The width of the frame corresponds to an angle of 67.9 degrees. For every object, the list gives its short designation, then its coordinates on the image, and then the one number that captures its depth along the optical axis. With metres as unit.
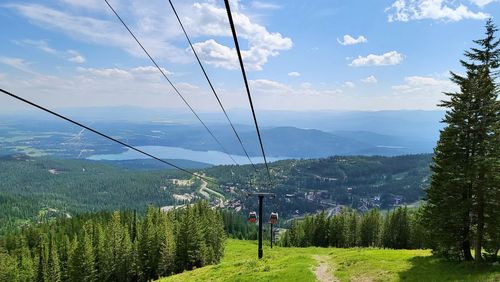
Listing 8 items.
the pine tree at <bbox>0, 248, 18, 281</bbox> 80.88
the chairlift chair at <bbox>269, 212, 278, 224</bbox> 50.62
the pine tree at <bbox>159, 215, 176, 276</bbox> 72.69
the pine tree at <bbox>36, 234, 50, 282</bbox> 80.88
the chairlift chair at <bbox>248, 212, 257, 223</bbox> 47.85
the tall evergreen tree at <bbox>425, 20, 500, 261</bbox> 29.65
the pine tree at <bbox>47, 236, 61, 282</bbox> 80.44
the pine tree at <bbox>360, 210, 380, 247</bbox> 101.23
